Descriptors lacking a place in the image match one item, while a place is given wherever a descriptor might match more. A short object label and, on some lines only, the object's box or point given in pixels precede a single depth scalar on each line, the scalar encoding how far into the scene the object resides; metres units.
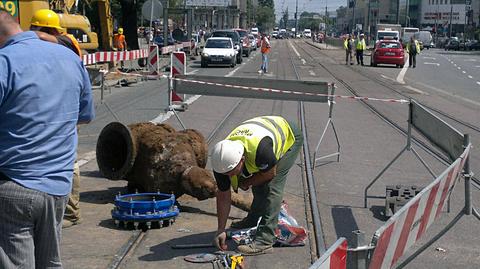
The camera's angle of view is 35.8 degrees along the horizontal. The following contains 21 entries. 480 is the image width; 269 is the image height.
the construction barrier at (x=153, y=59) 21.88
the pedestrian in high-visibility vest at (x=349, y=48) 43.88
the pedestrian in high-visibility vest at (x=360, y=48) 42.41
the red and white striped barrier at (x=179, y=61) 18.17
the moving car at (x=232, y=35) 42.01
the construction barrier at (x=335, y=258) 2.78
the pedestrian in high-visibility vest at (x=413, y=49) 40.41
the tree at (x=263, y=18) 182.00
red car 41.12
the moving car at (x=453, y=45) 93.00
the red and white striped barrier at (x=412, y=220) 3.49
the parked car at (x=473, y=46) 91.94
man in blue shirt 3.51
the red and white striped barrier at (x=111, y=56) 21.33
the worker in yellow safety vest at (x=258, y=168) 5.46
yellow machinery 25.30
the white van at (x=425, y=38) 94.93
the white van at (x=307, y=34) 162.73
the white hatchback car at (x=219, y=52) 35.91
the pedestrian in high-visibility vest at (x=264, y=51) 32.16
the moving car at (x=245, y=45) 50.14
